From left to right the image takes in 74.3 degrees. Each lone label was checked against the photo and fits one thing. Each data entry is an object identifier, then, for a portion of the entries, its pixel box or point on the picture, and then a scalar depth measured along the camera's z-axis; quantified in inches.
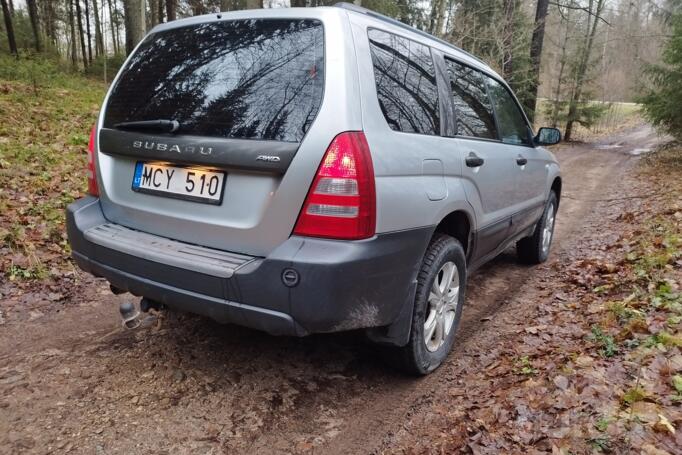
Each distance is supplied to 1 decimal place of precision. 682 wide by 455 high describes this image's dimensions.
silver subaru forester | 75.4
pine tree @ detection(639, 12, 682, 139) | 451.2
